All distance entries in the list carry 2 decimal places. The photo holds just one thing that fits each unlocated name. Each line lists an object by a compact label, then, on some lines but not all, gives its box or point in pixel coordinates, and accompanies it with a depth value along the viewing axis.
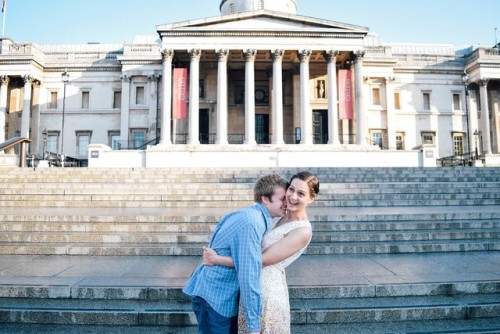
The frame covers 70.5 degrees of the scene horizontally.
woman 2.43
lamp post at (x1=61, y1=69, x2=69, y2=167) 31.55
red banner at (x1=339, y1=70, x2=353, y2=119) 26.45
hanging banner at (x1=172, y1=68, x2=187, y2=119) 26.52
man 2.30
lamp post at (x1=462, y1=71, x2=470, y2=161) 33.59
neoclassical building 26.41
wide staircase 4.32
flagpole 33.69
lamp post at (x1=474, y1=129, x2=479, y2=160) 34.26
